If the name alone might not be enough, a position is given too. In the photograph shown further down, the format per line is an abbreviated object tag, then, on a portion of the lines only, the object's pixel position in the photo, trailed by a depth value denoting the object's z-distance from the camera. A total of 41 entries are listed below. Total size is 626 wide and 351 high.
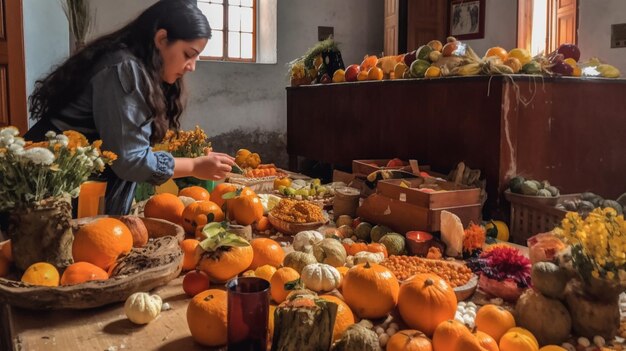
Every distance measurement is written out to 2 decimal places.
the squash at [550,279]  1.32
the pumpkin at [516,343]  1.17
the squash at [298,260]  1.55
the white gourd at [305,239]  1.85
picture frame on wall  7.52
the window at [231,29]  7.23
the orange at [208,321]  1.19
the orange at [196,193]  2.38
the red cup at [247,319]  1.13
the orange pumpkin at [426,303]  1.25
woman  1.93
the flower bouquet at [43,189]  1.36
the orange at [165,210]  2.07
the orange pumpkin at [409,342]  1.14
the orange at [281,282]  1.38
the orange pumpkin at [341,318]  1.21
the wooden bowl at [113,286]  1.26
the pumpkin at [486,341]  1.15
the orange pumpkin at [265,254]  1.62
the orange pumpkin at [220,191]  2.29
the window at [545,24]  6.29
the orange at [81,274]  1.35
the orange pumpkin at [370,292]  1.32
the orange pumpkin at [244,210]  2.01
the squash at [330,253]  1.64
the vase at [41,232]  1.42
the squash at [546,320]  1.27
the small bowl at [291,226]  2.09
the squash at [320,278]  1.44
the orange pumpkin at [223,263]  1.50
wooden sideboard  2.88
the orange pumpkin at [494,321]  1.26
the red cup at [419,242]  1.88
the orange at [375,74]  4.08
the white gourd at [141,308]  1.29
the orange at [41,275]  1.33
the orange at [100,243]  1.46
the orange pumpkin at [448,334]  1.15
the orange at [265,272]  1.48
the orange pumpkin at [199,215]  1.98
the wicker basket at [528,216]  2.52
